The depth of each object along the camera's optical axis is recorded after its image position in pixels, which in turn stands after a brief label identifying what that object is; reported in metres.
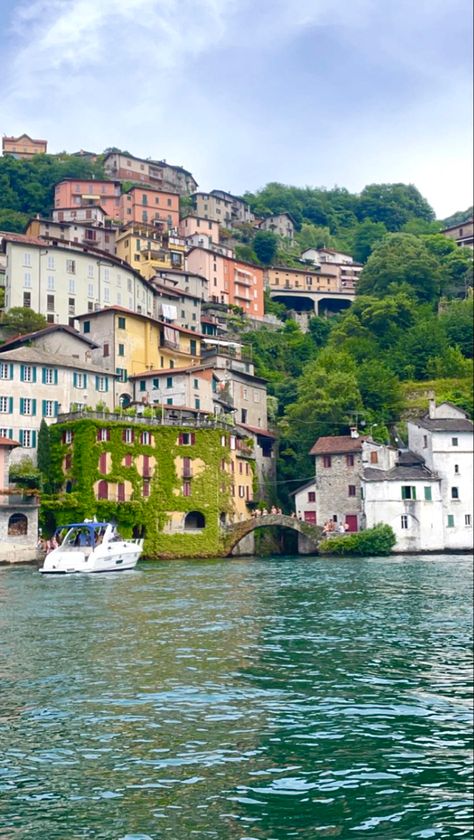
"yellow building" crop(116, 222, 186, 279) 88.06
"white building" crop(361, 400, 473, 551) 61.88
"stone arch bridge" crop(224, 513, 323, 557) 59.72
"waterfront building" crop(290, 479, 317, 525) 66.88
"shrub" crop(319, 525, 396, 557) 59.22
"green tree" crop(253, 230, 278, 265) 128.12
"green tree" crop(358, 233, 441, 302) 103.69
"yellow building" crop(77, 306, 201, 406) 63.31
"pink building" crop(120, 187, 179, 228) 97.39
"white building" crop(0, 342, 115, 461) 55.94
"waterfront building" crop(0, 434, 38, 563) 50.00
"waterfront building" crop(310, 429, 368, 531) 65.12
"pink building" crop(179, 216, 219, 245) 109.44
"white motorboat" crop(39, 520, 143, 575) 42.28
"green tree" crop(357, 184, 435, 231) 151.88
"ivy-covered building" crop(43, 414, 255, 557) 54.34
